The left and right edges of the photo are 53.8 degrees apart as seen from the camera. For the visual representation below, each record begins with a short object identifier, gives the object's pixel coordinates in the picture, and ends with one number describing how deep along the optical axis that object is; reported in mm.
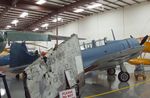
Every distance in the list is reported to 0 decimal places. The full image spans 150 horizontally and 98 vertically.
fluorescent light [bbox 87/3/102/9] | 9889
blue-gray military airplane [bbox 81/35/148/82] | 4795
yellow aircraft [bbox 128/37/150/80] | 6102
